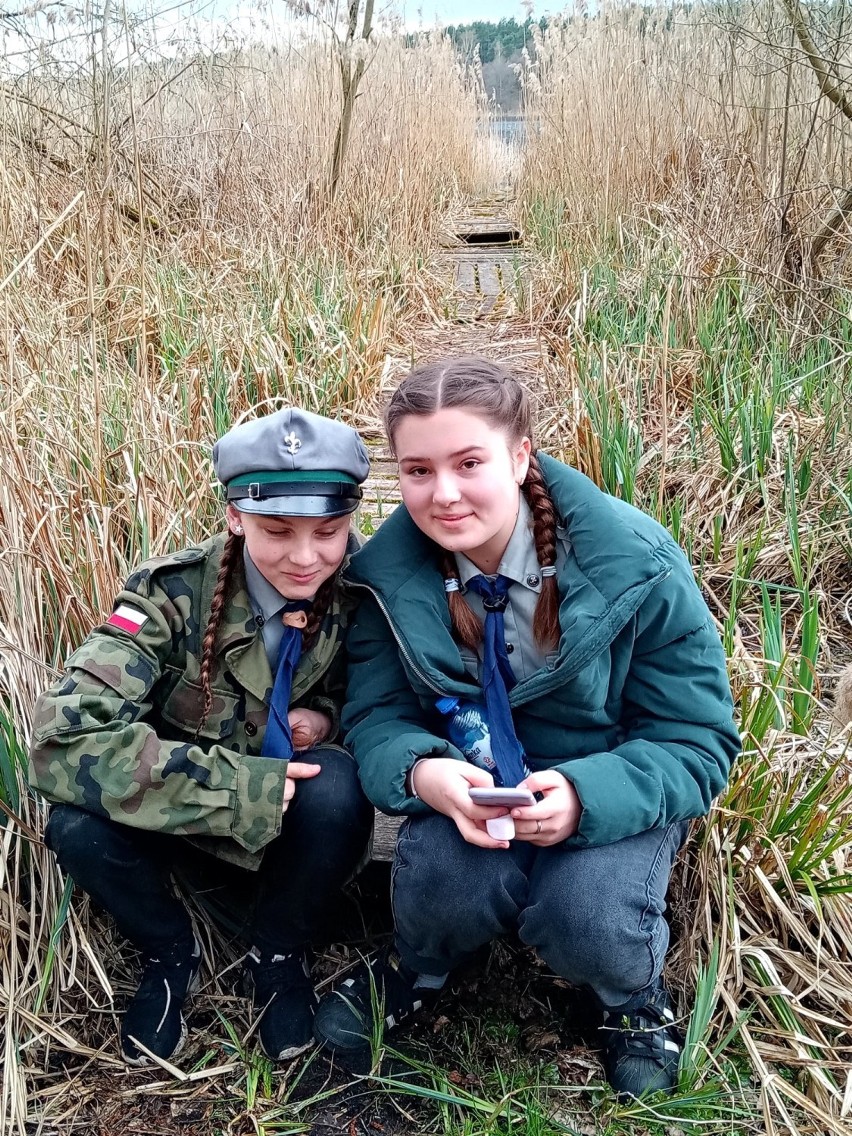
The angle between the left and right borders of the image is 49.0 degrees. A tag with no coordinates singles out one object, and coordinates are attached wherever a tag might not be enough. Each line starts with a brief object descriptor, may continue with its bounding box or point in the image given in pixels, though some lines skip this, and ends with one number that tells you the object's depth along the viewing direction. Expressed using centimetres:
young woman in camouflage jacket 146
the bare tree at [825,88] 317
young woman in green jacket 137
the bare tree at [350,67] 512
